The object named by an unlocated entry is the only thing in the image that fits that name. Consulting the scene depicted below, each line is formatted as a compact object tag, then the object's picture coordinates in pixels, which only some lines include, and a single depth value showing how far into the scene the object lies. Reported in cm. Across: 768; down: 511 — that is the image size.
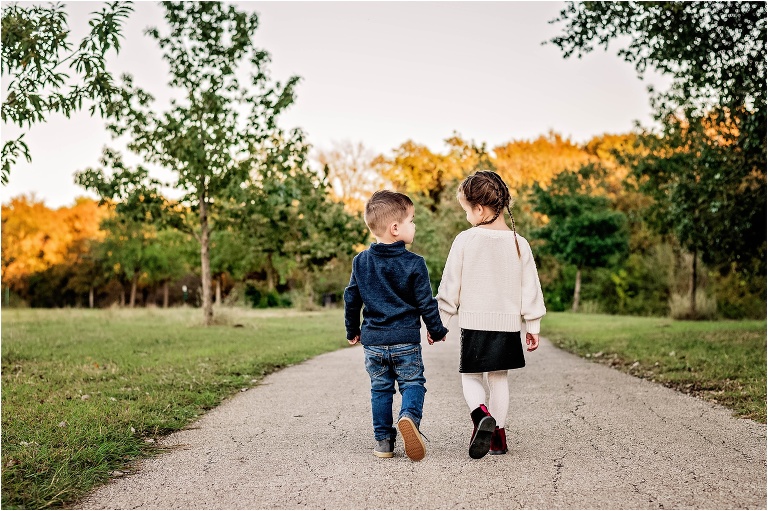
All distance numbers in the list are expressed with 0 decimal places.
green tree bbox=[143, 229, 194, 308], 3962
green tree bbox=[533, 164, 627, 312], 3269
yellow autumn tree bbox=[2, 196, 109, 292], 3791
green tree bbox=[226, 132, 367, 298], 1788
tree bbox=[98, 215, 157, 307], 3994
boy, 475
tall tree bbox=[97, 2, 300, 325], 1750
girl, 478
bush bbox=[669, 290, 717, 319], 2298
